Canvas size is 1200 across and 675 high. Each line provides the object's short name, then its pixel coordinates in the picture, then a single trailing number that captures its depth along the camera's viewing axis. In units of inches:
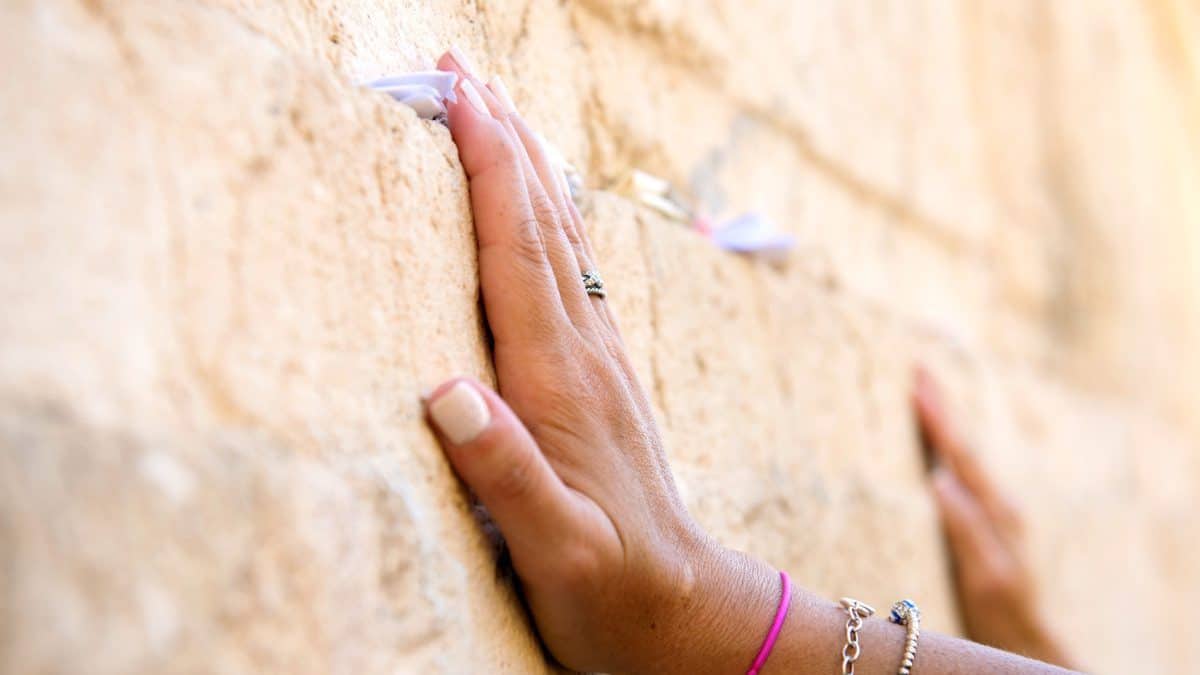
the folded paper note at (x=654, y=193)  57.2
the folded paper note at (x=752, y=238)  64.0
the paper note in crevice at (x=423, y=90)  39.0
